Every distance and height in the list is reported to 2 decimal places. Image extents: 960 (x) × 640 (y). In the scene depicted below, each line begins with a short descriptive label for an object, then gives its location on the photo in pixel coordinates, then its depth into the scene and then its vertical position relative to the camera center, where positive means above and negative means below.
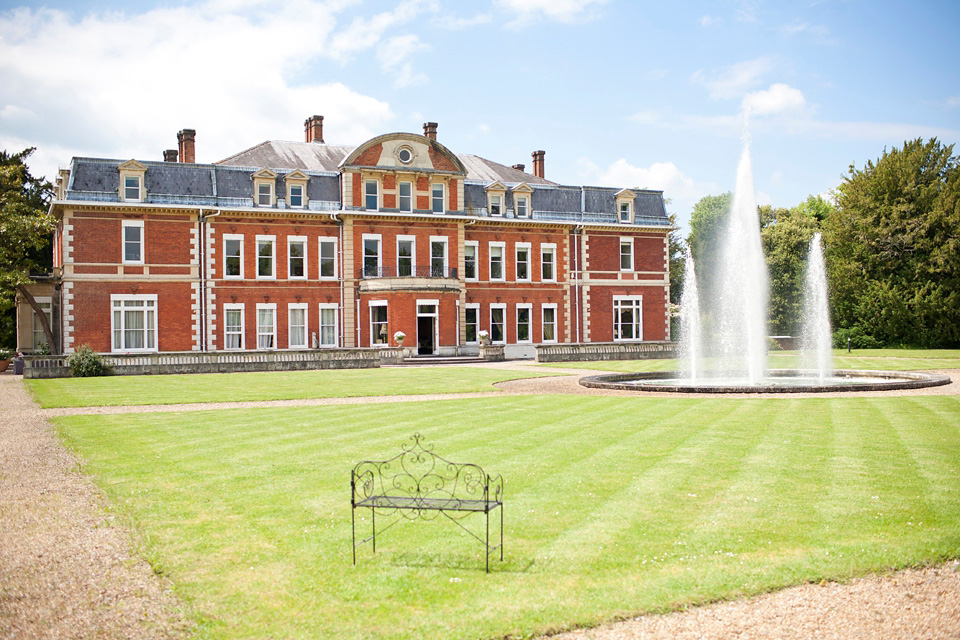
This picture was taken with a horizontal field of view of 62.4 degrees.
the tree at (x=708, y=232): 68.75 +8.28
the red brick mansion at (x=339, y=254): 37.53 +4.09
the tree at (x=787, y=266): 59.25 +4.45
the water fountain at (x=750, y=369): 20.62 -1.55
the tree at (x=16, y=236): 34.69 +4.50
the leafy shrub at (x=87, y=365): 29.75 -1.09
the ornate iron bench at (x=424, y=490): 6.78 -1.82
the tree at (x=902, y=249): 47.28 +4.60
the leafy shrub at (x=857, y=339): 50.47 -0.98
